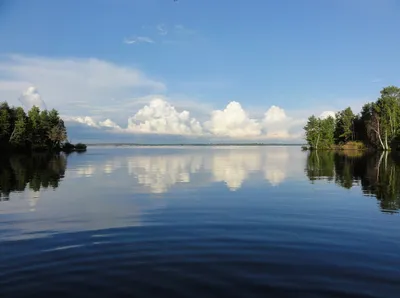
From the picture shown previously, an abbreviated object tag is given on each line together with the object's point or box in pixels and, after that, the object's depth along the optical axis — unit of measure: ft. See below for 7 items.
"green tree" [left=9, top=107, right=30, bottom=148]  408.46
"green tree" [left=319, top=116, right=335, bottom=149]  595.88
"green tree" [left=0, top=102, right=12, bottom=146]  389.19
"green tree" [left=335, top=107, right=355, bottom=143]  561.43
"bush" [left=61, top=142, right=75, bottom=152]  589.32
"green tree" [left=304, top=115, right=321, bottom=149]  605.73
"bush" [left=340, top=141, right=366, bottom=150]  532.73
